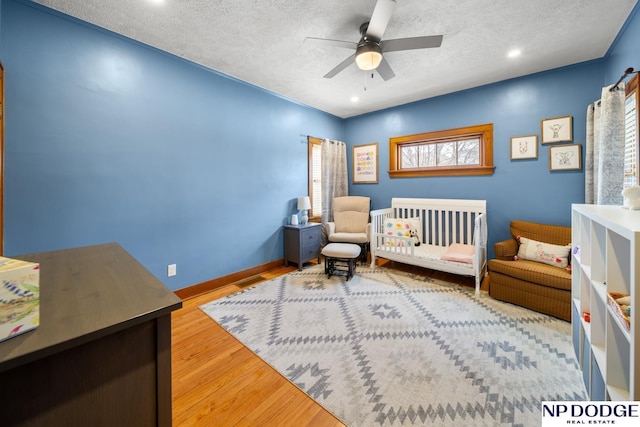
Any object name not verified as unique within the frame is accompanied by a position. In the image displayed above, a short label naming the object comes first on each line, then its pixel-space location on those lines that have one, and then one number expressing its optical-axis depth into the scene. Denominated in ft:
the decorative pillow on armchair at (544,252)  8.05
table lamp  12.77
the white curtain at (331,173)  14.38
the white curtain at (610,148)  6.93
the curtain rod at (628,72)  6.04
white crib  9.71
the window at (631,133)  6.04
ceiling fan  5.72
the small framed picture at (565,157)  9.12
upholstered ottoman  10.74
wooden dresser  1.77
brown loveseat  7.38
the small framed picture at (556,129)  9.23
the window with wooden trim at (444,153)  11.21
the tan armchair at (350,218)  13.32
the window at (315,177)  14.08
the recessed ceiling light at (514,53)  8.27
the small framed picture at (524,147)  9.95
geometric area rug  4.61
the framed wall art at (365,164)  14.75
